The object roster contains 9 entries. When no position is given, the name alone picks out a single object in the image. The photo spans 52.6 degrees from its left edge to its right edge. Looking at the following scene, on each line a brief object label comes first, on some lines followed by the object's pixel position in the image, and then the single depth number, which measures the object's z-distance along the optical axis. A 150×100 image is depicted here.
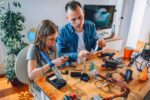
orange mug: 1.38
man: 1.43
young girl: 1.07
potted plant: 1.98
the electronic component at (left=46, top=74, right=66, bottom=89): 0.95
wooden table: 0.89
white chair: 1.22
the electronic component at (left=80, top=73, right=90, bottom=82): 1.04
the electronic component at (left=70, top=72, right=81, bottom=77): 1.08
